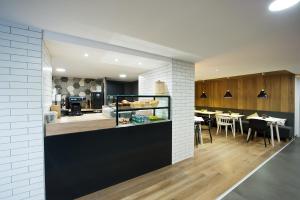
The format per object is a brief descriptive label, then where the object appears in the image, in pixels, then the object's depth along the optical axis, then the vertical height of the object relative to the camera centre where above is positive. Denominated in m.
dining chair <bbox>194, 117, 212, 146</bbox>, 4.60 -1.08
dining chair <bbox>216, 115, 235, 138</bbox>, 5.88 -0.86
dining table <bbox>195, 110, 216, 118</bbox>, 6.77 -0.62
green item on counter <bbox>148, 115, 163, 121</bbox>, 3.06 -0.38
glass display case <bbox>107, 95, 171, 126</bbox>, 2.61 -0.24
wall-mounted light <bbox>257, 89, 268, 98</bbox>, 5.64 +0.20
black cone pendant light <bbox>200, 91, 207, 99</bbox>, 7.92 +0.22
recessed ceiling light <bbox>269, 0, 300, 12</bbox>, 1.27 +0.83
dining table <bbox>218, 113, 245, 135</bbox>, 5.76 -0.68
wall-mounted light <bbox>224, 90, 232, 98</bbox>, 6.73 +0.24
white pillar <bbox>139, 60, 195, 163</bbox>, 3.18 -0.06
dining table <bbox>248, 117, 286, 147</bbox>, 4.85 -0.76
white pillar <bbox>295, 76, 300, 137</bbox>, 5.27 -0.13
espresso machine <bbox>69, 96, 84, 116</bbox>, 2.62 -0.16
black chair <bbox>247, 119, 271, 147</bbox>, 4.65 -0.83
